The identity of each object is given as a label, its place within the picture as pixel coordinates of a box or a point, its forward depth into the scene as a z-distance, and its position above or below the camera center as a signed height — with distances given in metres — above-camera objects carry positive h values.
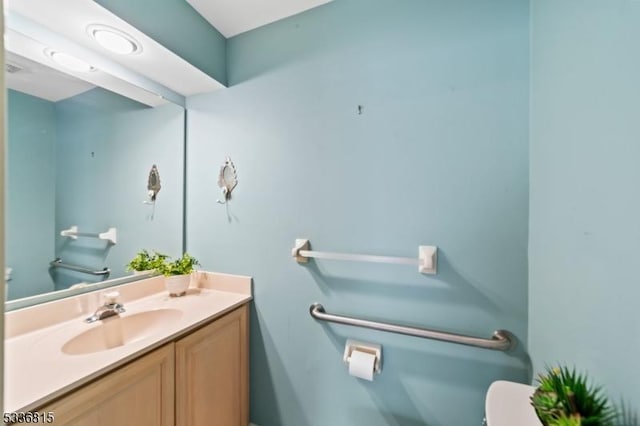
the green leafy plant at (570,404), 0.44 -0.37
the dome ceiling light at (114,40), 1.02 +0.76
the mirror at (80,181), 1.00 +0.15
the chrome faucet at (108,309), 1.08 -0.46
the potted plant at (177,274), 1.38 -0.37
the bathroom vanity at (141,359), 0.70 -0.53
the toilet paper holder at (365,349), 1.08 -0.64
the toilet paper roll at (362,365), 1.04 -0.67
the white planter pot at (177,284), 1.38 -0.42
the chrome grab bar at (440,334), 0.89 -0.49
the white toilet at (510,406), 0.61 -0.52
